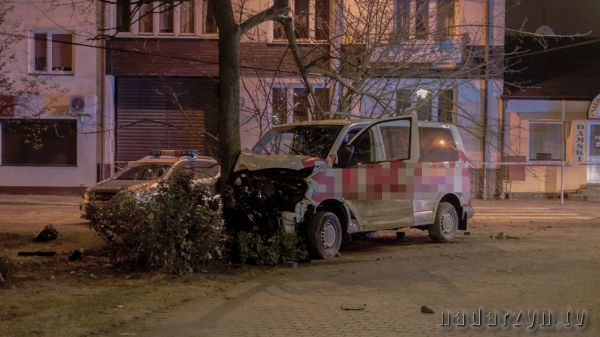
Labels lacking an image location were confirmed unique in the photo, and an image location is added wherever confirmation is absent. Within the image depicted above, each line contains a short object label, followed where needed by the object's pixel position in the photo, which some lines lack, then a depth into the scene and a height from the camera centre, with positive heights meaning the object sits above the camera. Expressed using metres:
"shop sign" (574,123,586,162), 22.97 +0.59
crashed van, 10.09 -0.32
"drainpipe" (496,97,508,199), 22.88 +0.34
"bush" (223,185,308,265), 9.72 -1.09
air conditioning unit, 22.33 +1.62
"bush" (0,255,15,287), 8.02 -1.38
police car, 14.45 -0.36
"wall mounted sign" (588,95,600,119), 22.00 +1.64
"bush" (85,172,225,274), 8.70 -0.92
